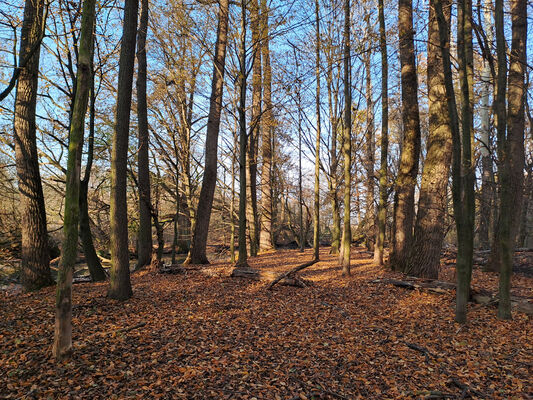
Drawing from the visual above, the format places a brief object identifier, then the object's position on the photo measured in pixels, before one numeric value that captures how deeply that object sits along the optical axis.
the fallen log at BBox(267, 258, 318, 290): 7.08
